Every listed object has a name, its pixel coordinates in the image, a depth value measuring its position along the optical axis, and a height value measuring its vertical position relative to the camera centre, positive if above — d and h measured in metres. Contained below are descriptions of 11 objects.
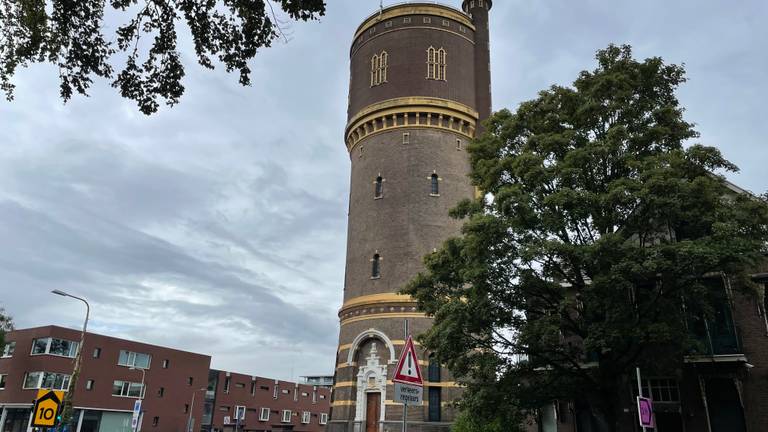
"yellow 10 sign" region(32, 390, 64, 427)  11.60 +0.25
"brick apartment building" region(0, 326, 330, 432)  51.06 +4.02
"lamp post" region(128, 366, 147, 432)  55.78 +4.46
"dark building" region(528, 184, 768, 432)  20.11 +2.20
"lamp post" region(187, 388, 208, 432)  60.79 +1.96
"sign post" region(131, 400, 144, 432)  27.62 +0.52
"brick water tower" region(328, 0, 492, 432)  32.72 +15.81
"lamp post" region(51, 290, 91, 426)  26.77 +1.45
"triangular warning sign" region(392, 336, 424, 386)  9.61 +1.09
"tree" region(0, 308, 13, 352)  50.03 +8.25
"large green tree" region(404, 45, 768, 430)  15.80 +5.34
